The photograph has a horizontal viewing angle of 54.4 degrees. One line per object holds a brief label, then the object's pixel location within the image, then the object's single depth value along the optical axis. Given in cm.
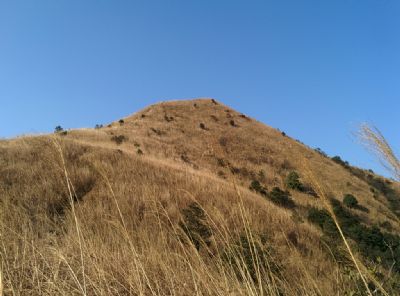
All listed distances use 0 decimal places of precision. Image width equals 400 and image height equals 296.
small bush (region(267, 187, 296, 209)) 2444
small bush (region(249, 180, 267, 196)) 2691
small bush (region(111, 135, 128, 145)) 3338
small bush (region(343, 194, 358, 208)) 3017
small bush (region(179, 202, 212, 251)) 722
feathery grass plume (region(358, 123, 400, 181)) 242
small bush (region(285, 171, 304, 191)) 3053
